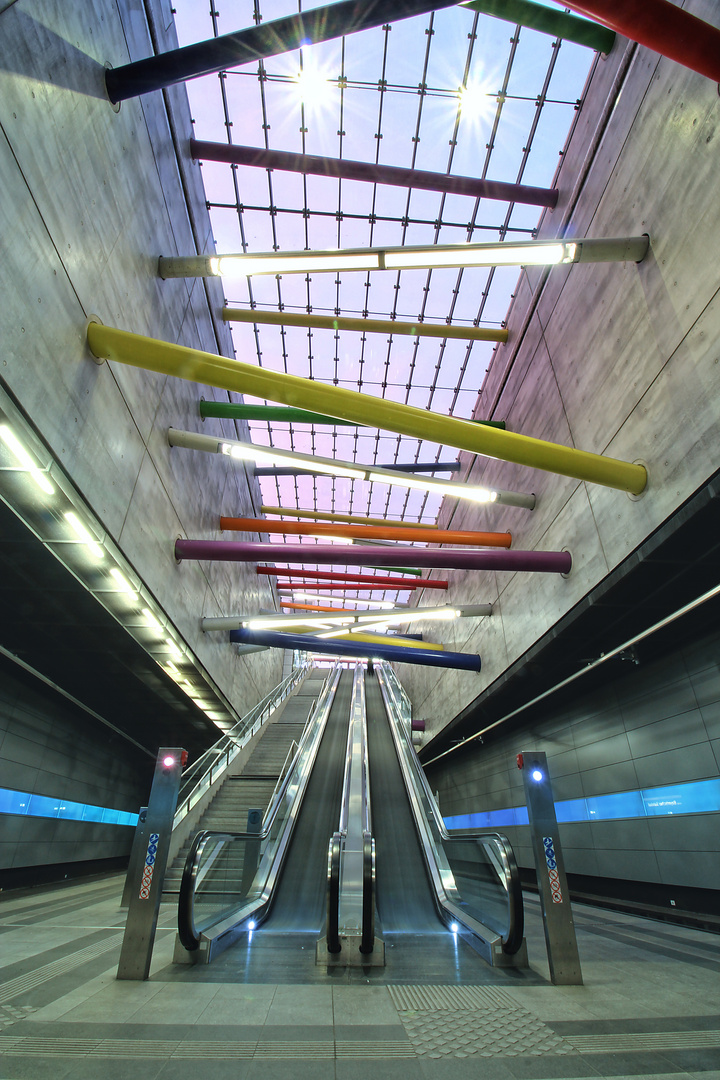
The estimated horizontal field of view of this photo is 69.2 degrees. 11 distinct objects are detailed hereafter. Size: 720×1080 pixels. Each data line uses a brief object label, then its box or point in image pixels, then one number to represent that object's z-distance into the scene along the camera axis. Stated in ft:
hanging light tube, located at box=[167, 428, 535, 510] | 31.14
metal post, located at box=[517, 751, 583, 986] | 15.33
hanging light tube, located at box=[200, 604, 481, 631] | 43.27
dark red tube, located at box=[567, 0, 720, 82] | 16.52
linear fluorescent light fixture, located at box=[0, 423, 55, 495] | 18.39
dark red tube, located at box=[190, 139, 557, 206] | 36.24
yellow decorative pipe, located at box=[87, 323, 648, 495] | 22.53
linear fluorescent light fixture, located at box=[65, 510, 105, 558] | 22.85
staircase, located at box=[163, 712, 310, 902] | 34.01
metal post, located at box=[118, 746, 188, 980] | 15.07
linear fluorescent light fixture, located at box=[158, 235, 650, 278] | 22.74
